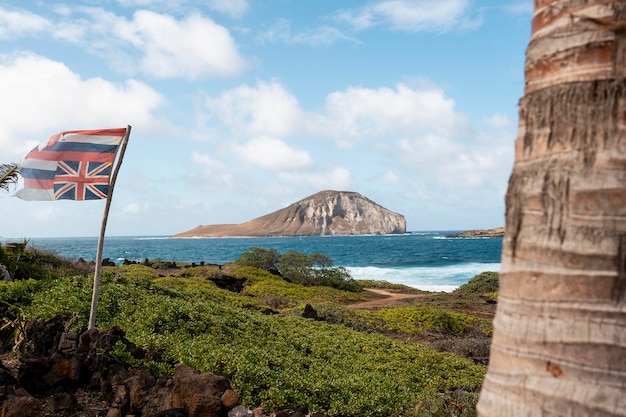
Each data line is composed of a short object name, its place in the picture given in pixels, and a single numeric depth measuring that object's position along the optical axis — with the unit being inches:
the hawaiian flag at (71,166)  290.2
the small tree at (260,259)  1213.8
